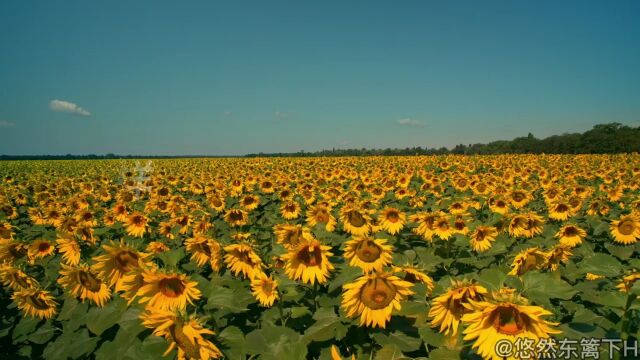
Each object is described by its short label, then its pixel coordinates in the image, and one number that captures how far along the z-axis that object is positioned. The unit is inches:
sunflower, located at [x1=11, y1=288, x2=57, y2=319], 145.0
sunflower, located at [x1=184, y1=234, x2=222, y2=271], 151.6
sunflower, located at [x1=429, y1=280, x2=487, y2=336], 87.4
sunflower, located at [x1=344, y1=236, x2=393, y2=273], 128.8
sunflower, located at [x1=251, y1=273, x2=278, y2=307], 137.4
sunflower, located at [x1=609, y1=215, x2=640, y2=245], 219.6
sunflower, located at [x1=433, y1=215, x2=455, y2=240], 217.2
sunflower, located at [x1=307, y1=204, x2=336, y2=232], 248.6
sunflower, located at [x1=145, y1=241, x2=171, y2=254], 189.6
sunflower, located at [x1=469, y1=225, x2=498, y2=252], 216.4
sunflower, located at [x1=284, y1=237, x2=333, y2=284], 122.6
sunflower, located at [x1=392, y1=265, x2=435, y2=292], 108.4
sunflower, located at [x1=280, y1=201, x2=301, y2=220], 334.3
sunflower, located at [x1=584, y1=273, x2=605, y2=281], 165.8
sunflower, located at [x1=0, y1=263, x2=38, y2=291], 151.8
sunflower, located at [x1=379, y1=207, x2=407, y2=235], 243.1
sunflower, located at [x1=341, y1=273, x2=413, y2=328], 94.1
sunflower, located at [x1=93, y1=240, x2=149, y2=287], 121.4
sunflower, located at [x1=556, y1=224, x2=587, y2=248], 220.3
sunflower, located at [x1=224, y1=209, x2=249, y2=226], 270.1
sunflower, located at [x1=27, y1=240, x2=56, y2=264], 195.5
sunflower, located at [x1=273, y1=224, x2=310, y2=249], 153.4
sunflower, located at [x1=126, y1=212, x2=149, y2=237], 246.9
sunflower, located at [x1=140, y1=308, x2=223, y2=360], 79.6
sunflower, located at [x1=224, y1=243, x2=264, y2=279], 143.4
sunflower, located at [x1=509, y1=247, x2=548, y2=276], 146.3
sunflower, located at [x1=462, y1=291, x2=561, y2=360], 72.4
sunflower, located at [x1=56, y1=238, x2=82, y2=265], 169.6
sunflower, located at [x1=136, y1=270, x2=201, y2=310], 102.6
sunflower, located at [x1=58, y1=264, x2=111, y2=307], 126.7
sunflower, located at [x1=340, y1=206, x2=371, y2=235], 231.0
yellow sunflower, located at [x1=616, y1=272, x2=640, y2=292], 121.2
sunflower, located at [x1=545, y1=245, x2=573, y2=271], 154.6
